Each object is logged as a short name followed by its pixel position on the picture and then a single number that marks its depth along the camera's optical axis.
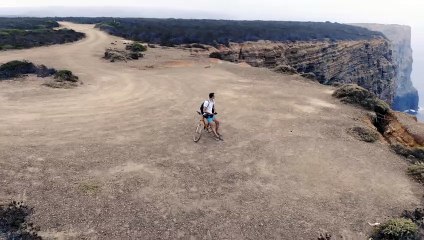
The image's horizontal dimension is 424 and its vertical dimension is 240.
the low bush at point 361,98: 23.00
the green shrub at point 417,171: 14.32
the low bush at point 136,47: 46.79
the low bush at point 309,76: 32.43
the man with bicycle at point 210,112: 16.75
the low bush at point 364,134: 17.81
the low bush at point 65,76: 27.59
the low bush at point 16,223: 9.85
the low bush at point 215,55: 45.81
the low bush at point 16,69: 27.54
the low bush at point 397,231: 10.72
